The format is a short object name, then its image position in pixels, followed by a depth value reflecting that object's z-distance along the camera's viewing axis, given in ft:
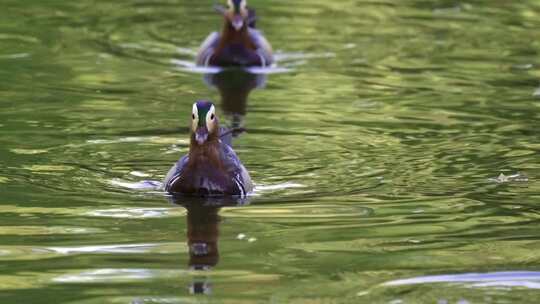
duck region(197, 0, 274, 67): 65.05
